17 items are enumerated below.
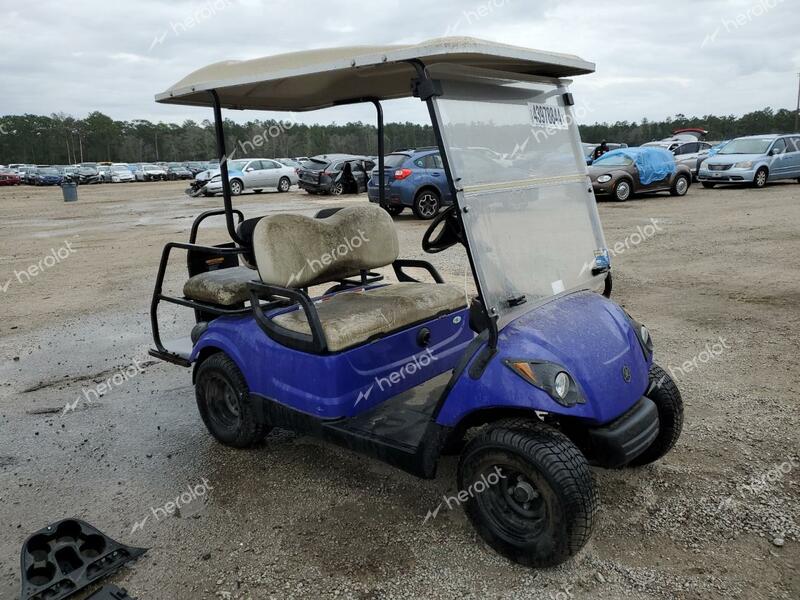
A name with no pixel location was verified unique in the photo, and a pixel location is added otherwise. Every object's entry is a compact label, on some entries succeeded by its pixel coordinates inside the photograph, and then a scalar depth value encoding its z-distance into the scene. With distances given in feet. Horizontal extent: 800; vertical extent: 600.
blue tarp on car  48.85
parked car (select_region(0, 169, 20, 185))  128.29
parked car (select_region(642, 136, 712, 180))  65.72
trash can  76.93
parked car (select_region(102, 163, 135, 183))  137.39
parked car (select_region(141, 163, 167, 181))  142.92
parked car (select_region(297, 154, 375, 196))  65.46
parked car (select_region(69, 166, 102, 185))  131.03
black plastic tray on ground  7.71
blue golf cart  7.68
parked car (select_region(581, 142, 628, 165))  67.73
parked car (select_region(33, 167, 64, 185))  128.57
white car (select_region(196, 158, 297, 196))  73.36
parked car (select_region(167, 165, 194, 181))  146.00
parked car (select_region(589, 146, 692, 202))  48.21
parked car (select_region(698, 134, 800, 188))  53.26
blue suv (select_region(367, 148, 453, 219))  41.81
